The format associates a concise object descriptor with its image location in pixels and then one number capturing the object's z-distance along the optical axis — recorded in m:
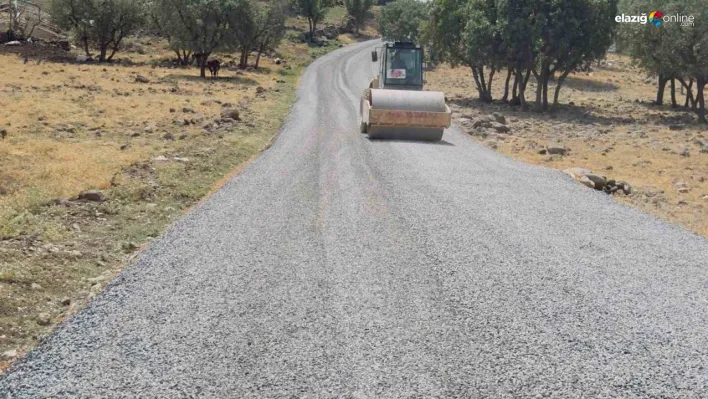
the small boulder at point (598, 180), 15.31
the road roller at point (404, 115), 20.62
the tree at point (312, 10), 91.06
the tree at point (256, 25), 52.00
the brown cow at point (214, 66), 48.03
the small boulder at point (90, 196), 11.67
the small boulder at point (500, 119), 28.84
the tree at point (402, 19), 74.88
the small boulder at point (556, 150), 21.42
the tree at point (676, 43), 30.62
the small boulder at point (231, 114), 25.19
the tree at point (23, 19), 62.66
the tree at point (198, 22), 47.78
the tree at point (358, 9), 104.76
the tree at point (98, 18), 55.53
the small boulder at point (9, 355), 5.71
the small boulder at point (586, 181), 15.16
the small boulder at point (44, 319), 6.54
